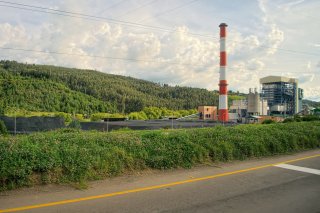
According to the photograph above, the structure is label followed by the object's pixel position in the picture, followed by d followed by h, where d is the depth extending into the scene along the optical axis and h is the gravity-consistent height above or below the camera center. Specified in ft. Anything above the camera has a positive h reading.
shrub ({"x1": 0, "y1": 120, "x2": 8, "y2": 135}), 71.77 -4.22
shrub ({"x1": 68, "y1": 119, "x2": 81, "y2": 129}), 87.38 -3.60
